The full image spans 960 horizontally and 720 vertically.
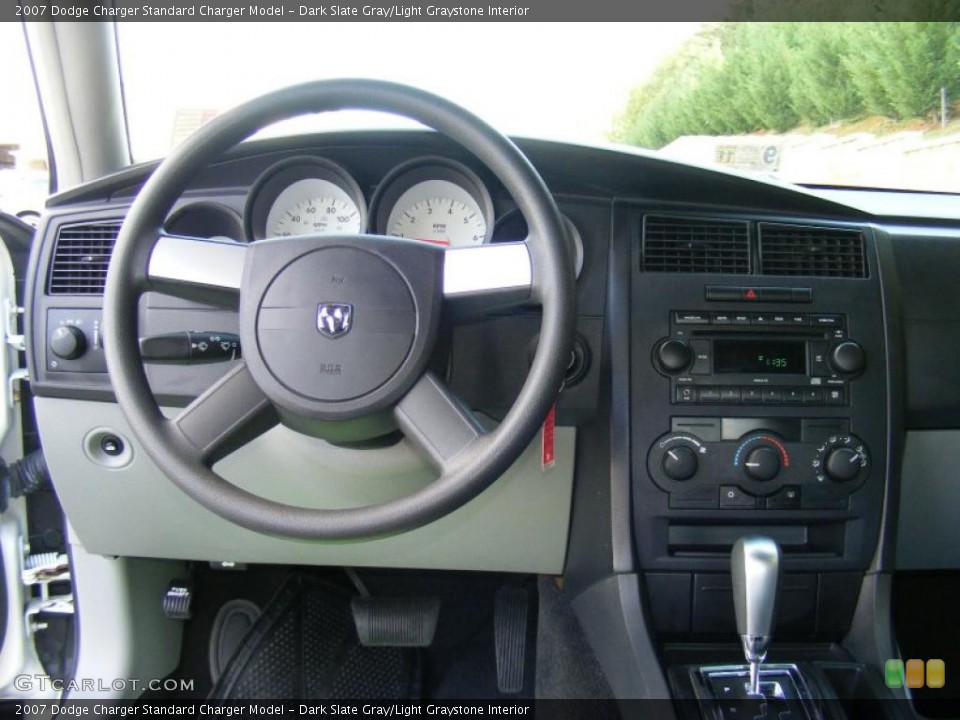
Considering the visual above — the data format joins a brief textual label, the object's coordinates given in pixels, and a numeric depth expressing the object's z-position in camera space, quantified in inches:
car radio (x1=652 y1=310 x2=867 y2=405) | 52.7
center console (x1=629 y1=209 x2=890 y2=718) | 52.8
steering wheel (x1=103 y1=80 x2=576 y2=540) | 39.4
